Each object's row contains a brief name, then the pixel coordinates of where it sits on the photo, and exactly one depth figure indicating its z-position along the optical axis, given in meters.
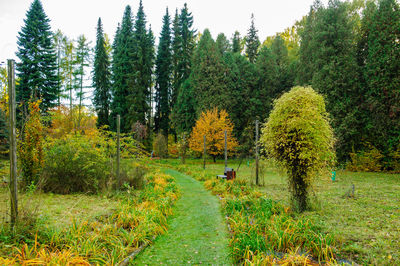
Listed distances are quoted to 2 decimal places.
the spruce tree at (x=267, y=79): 30.06
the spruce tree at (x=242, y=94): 30.22
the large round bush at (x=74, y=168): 8.62
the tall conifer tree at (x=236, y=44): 41.06
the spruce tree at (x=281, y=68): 30.00
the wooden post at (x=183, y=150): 24.51
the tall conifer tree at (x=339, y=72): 19.66
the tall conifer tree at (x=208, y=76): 29.42
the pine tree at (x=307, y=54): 22.95
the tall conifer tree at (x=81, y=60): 27.05
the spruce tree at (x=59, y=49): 26.05
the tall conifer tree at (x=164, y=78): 35.31
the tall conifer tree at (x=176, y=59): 35.94
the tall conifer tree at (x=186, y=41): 35.69
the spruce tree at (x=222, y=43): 34.25
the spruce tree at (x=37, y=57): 23.11
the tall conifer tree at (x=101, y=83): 33.06
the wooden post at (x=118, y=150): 8.47
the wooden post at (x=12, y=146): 4.19
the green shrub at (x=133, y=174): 9.68
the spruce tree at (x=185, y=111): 31.36
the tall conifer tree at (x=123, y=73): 31.17
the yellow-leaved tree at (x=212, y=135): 24.91
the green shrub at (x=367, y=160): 18.17
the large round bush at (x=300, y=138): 5.97
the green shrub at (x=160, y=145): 27.28
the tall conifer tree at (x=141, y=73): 30.53
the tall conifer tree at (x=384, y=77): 17.41
